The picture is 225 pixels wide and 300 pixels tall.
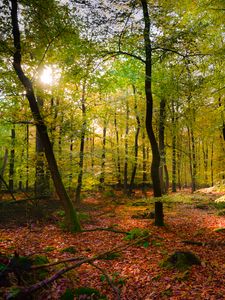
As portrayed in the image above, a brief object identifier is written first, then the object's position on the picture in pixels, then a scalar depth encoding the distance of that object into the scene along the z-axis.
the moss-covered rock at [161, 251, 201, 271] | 5.79
